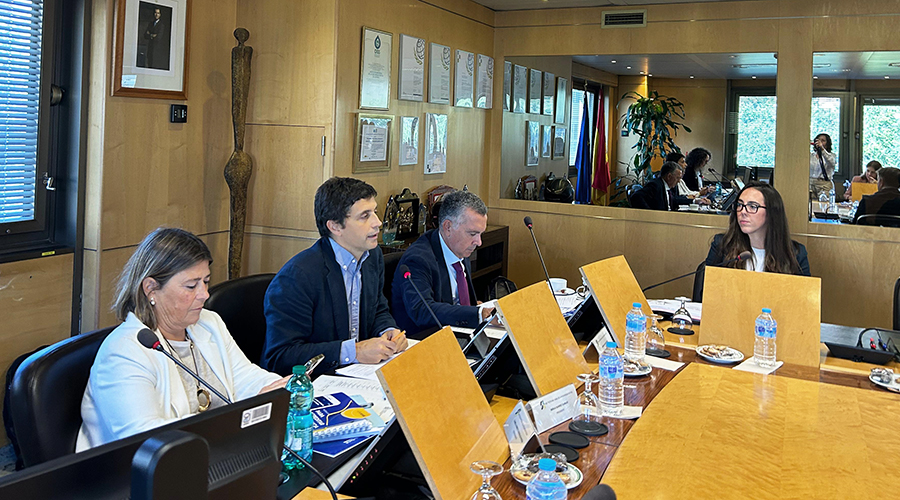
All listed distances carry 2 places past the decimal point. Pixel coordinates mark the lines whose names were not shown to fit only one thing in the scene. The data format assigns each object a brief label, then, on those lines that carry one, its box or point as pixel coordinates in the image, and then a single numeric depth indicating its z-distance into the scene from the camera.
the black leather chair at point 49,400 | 1.56
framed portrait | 3.44
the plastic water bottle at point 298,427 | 1.69
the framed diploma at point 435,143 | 5.07
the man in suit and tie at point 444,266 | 3.11
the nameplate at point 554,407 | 1.85
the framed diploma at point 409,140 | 4.77
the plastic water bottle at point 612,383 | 2.09
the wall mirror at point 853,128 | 4.86
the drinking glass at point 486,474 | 1.39
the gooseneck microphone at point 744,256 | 3.62
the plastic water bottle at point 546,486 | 1.41
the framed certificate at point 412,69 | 4.67
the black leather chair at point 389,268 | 3.43
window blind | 3.19
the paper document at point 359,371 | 2.33
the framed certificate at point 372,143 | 4.29
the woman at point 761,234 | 3.63
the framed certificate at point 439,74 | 4.99
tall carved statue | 4.00
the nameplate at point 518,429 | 1.71
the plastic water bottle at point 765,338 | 2.68
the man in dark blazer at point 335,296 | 2.49
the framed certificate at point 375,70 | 4.28
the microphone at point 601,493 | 0.96
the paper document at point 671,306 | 3.36
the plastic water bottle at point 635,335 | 2.58
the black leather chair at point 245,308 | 2.48
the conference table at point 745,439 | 1.65
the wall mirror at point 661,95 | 5.28
